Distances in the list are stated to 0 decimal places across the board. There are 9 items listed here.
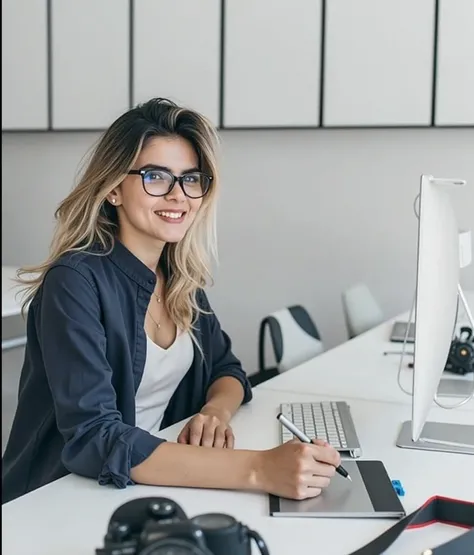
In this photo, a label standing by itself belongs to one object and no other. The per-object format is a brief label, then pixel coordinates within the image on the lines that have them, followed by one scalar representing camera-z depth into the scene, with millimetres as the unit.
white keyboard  1543
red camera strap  1054
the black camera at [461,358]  2225
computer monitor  1243
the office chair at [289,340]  2607
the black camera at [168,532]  699
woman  1279
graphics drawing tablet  1173
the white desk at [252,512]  1077
